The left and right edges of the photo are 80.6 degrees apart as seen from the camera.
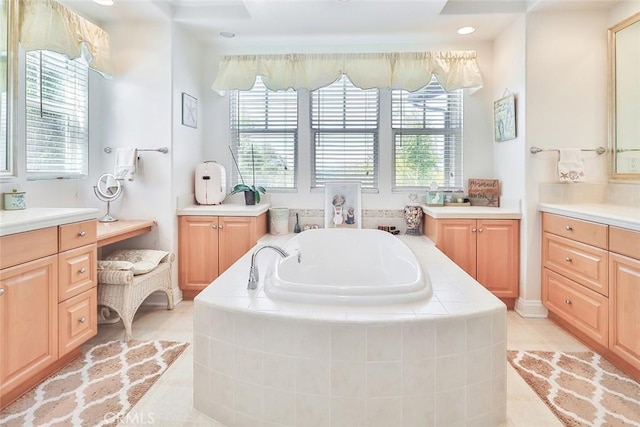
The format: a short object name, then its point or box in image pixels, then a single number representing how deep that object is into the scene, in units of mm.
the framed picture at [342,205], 3611
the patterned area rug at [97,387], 1728
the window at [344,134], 3713
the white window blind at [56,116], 2535
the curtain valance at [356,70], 3387
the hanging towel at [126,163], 3061
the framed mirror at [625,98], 2662
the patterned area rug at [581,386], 1744
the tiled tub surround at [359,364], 1473
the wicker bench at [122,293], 2479
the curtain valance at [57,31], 2328
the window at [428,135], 3674
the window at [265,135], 3770
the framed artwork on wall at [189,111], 3314
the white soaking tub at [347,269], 1674
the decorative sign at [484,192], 3438
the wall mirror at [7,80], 2262
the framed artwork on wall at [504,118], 3092
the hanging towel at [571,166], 2869
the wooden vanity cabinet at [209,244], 3258
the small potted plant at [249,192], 3432
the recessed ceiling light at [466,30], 3229
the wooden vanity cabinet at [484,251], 3086
